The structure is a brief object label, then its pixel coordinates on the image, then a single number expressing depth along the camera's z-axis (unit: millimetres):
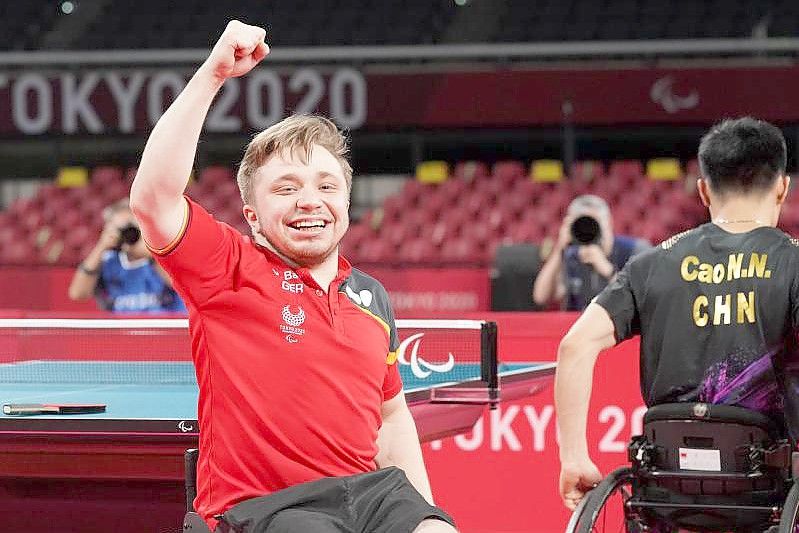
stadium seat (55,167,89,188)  14453
